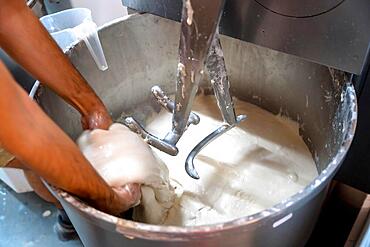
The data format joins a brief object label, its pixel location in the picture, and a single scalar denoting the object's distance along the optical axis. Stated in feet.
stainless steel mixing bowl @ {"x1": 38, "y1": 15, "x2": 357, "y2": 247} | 1.95
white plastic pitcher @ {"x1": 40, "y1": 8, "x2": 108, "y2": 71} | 3.02
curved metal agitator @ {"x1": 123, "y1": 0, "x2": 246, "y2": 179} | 2.44
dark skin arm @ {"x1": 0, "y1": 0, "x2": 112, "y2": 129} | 2.26
